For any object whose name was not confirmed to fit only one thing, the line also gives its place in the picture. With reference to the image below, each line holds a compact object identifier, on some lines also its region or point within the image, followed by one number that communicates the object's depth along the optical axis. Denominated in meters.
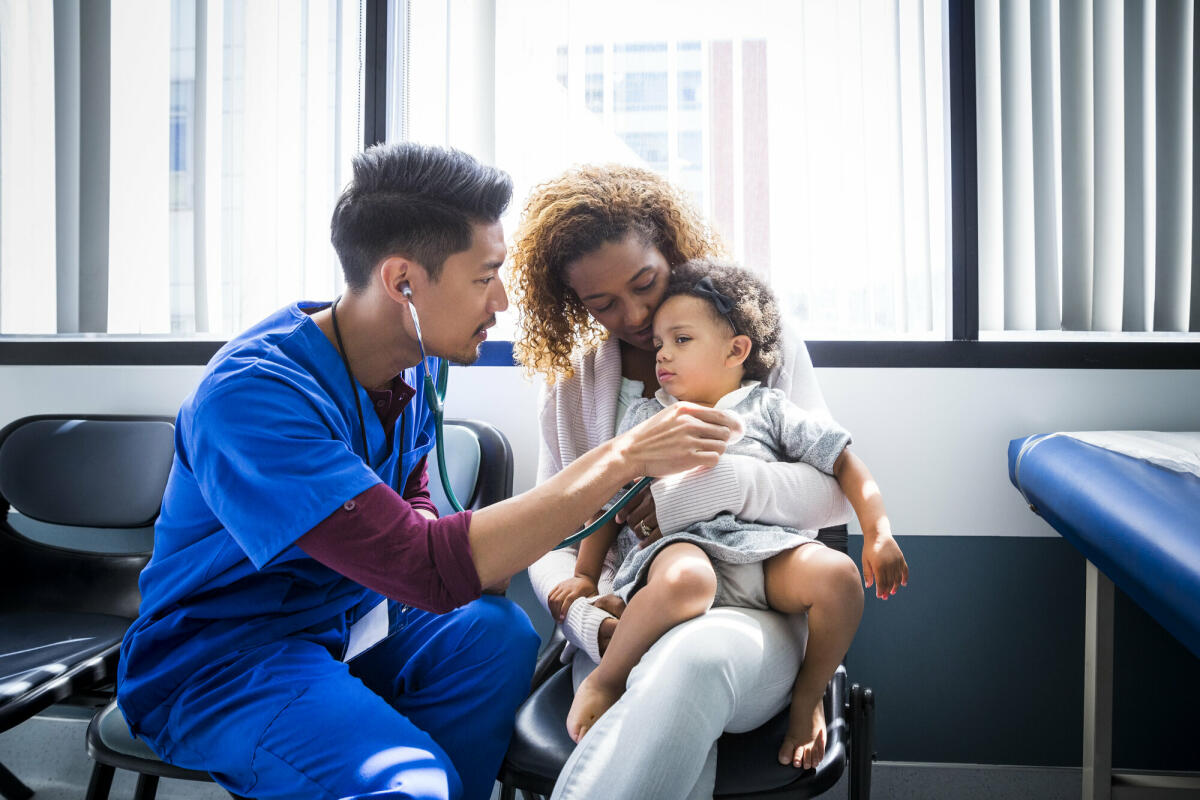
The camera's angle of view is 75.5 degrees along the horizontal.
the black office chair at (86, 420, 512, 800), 1.55
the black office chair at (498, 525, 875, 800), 0.97
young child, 1.02
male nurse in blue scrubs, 0.91
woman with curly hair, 0.89
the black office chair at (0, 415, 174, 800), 1.66
